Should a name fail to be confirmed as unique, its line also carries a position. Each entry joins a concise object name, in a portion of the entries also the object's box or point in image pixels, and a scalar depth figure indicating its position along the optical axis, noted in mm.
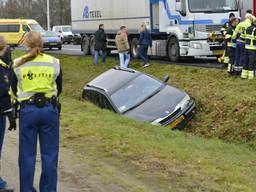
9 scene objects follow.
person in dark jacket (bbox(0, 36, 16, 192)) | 6102
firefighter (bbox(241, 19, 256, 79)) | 15180
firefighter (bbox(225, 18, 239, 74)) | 16250
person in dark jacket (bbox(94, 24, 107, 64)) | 23586
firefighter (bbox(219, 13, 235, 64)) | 17152
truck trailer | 20641
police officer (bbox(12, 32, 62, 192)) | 5473
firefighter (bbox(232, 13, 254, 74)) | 15354
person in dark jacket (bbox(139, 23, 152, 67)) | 21500
